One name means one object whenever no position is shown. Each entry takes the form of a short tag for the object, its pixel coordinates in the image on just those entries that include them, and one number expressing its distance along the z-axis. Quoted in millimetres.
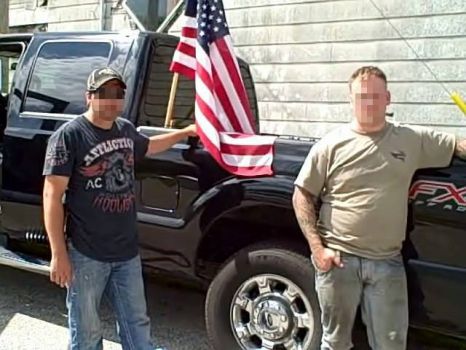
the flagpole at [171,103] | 3944
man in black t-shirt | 2818
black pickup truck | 2898
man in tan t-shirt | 2797
